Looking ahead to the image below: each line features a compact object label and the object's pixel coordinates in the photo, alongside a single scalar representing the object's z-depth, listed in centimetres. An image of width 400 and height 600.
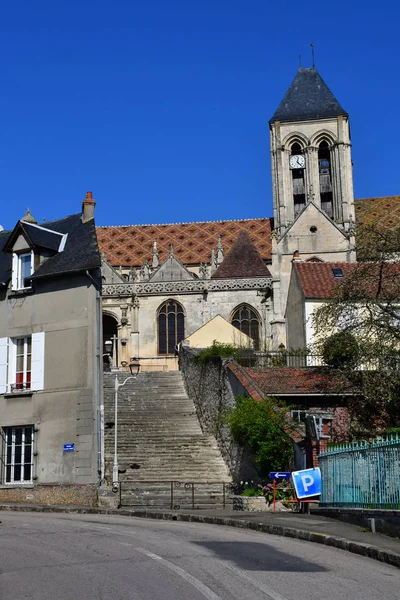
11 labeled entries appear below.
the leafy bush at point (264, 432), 1877
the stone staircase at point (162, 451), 1973
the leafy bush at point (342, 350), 2345
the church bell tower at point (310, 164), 4972
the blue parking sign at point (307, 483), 1507
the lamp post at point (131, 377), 2036
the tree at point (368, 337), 2175
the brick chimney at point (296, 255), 4474
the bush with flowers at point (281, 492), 1711
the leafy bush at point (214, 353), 2806
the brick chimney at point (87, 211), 2405
